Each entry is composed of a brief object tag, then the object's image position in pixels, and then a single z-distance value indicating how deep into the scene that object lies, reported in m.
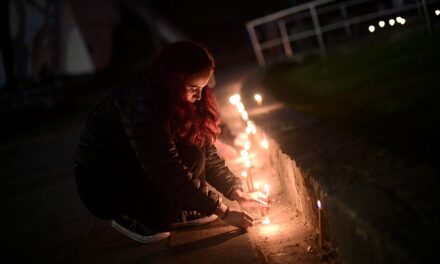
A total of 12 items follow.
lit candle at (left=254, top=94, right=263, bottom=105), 5.05
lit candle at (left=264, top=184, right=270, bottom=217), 2.74
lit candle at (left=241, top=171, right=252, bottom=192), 3.11
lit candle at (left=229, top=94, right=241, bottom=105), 4.30
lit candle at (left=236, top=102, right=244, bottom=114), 4.40
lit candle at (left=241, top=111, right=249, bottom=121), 4.28
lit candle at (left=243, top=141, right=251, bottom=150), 3.85
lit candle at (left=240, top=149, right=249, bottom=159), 3.66
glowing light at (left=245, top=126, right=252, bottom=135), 4.20
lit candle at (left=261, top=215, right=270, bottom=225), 2.75
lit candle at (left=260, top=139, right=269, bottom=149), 3.61
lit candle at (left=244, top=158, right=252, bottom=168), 3.57
